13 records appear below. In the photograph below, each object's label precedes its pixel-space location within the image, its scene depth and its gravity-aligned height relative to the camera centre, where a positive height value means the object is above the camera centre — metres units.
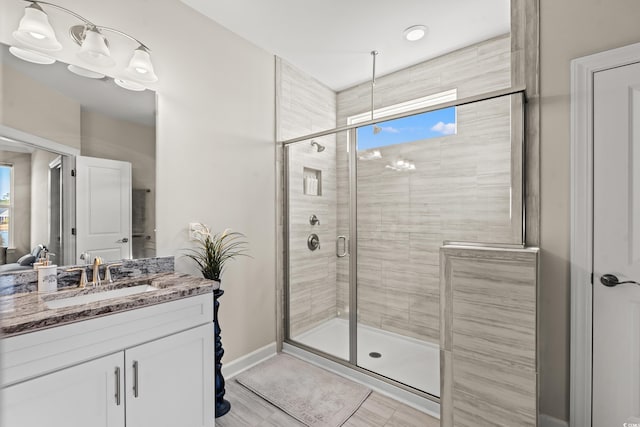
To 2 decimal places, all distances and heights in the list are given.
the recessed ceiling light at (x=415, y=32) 2.25 +1.40
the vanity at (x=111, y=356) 1.02 -0.59
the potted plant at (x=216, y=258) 1.87 -0.33
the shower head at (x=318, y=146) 2.62 +0.58
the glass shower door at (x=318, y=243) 2.51 -0.28
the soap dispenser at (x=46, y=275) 1.42 -0.31
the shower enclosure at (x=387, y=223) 1.99 -0.09
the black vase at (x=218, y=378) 1.85 -1.06
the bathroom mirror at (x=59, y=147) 1.37 +0.34
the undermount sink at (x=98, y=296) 1.37 -0.42
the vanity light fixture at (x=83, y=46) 1.40 +0.86
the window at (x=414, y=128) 2.08 +0.64
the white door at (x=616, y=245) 1.43 -0.16
